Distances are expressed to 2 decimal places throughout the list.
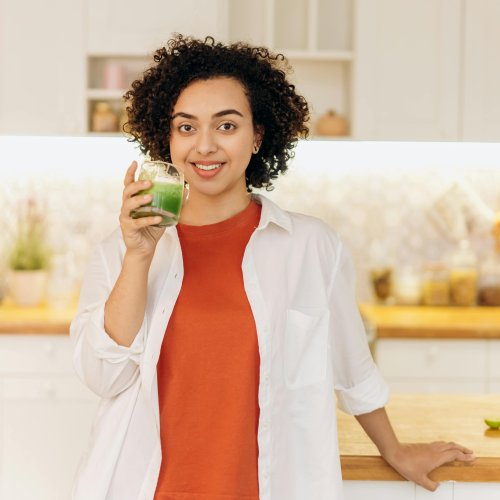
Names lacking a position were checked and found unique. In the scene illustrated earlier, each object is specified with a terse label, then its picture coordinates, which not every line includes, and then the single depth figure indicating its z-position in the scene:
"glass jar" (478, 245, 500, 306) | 3.96
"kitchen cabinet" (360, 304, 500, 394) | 3.45
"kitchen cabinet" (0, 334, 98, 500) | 3.45
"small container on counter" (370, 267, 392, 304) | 3.99
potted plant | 3.83
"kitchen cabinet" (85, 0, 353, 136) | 3.58
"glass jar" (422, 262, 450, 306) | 3.97
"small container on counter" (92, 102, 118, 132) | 3.63
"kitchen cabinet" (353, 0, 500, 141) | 3.61
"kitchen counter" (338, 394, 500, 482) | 1.78
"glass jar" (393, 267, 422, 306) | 3.99
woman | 1.61
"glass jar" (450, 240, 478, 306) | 3.96
